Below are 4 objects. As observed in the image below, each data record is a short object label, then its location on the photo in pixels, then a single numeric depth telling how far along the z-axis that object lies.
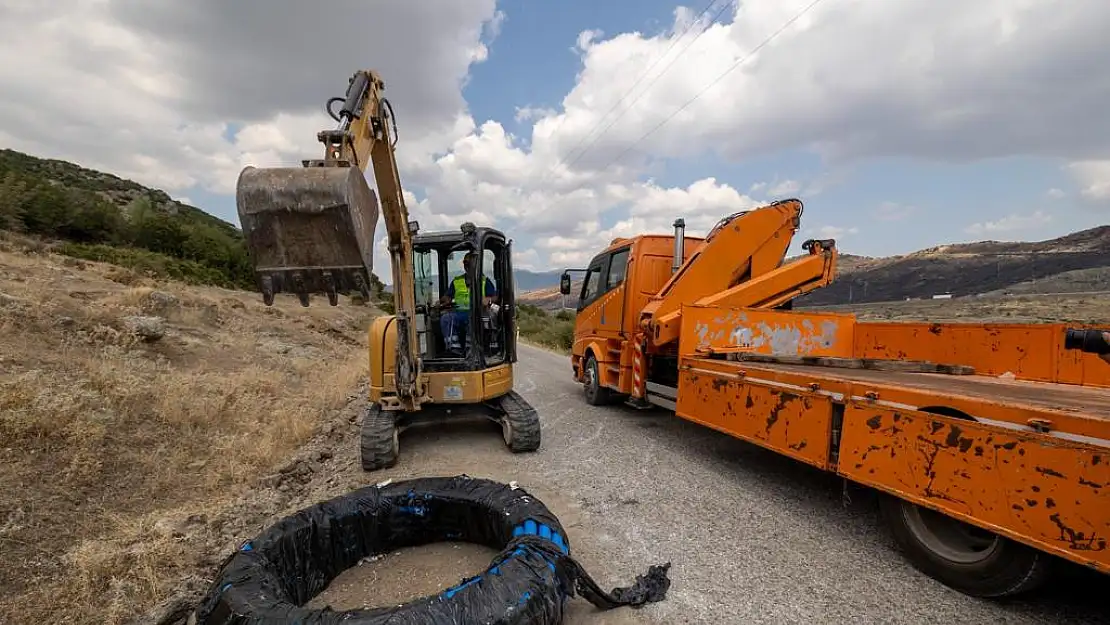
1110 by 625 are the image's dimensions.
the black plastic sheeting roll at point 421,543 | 2.54
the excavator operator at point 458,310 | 7.02
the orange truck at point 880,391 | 2.72
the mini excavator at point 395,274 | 3.59
